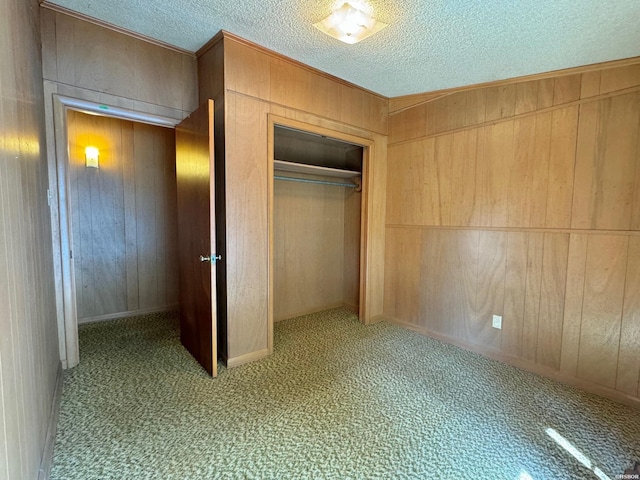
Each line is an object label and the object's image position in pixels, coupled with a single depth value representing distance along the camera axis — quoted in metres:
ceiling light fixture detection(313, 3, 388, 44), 1.80
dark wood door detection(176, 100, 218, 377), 2.16
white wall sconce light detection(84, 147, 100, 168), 3.29
